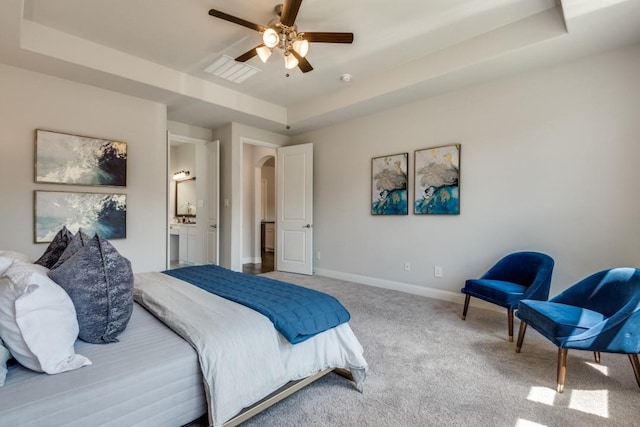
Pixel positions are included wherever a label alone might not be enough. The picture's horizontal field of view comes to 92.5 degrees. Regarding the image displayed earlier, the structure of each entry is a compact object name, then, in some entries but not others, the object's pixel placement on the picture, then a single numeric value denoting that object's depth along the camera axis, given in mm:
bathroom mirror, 7078
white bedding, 1318
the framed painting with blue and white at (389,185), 4195
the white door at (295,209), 5254
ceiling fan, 2338
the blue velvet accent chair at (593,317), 1809
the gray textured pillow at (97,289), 1294
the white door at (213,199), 5012
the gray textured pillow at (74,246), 1610
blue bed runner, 1611
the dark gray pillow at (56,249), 1850
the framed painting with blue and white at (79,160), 3199
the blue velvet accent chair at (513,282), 2613
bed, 1018
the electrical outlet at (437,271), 3861
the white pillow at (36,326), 1070
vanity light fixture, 7095
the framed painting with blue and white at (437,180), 3697
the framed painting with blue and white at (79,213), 3195
